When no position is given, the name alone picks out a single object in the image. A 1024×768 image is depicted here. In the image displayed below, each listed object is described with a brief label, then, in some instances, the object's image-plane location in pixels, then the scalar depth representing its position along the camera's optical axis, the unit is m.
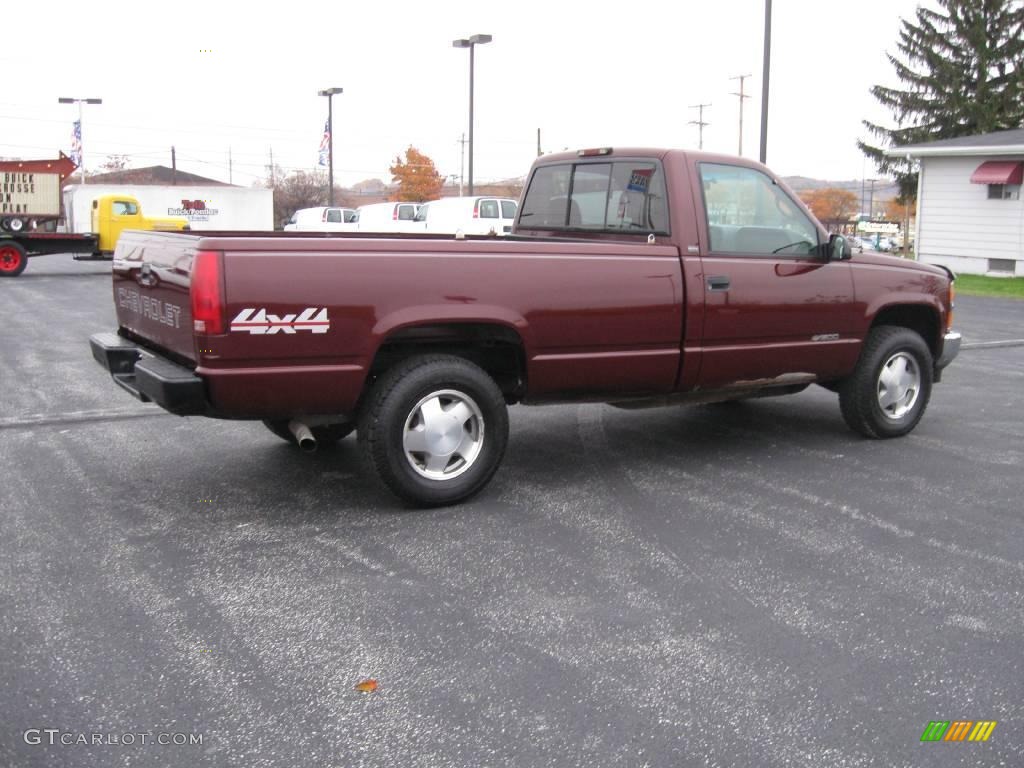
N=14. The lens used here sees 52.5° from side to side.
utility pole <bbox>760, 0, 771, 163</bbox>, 18.70
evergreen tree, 33.09
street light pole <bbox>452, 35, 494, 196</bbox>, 30.94
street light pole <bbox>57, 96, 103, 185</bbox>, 41.88
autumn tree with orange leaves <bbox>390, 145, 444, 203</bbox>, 67.06
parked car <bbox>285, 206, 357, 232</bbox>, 34.38
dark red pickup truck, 4.86
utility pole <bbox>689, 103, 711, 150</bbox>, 69.62
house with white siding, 24.14
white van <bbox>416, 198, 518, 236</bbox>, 27.36
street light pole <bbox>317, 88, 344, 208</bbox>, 38.78
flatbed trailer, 24.00
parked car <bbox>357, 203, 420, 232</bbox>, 31.92
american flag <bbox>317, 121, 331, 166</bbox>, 39.59
